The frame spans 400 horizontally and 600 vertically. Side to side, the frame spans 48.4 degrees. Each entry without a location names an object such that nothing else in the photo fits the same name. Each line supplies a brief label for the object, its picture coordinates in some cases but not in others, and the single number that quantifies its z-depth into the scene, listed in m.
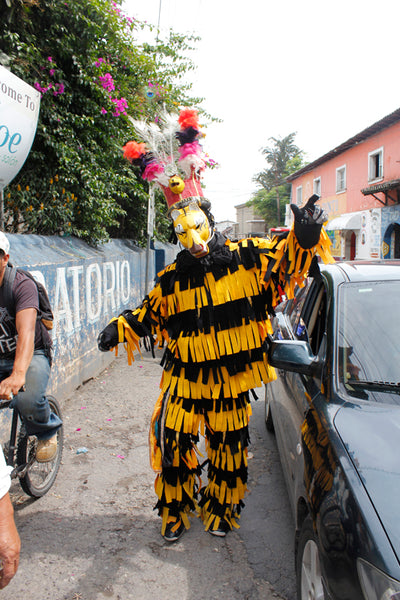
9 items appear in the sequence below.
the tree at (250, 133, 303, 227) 44.94
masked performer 2.51
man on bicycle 2.40
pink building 17.95
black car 1.34
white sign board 3.37
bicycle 2.76
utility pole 6.62
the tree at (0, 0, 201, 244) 5.00
